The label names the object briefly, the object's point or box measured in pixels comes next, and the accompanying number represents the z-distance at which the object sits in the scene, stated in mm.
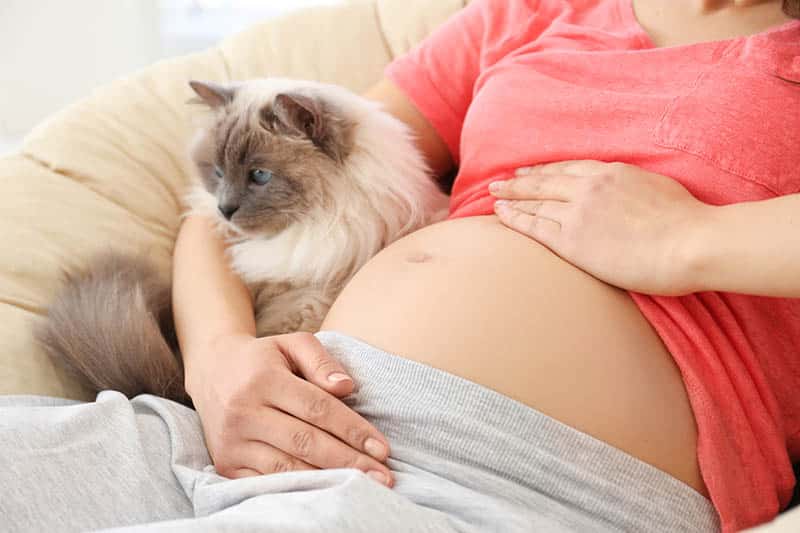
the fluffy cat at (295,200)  1165
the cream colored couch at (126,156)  1145
